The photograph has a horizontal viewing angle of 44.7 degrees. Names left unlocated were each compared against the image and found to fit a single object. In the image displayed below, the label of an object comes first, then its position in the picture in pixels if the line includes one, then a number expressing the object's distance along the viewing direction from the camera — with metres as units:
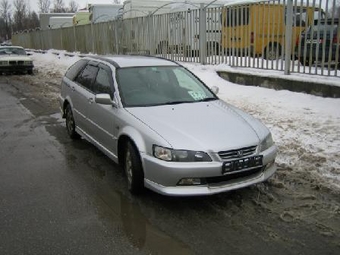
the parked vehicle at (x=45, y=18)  42.75
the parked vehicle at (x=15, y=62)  20.56
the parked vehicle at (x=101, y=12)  25.27
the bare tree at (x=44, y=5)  103.00
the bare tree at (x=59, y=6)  100.69
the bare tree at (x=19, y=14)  90.50
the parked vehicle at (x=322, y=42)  8.59
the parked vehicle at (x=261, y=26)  9.59
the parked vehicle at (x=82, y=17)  28.88
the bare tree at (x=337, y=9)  8.37
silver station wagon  4.25
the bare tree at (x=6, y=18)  94.88
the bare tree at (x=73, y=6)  107.44
